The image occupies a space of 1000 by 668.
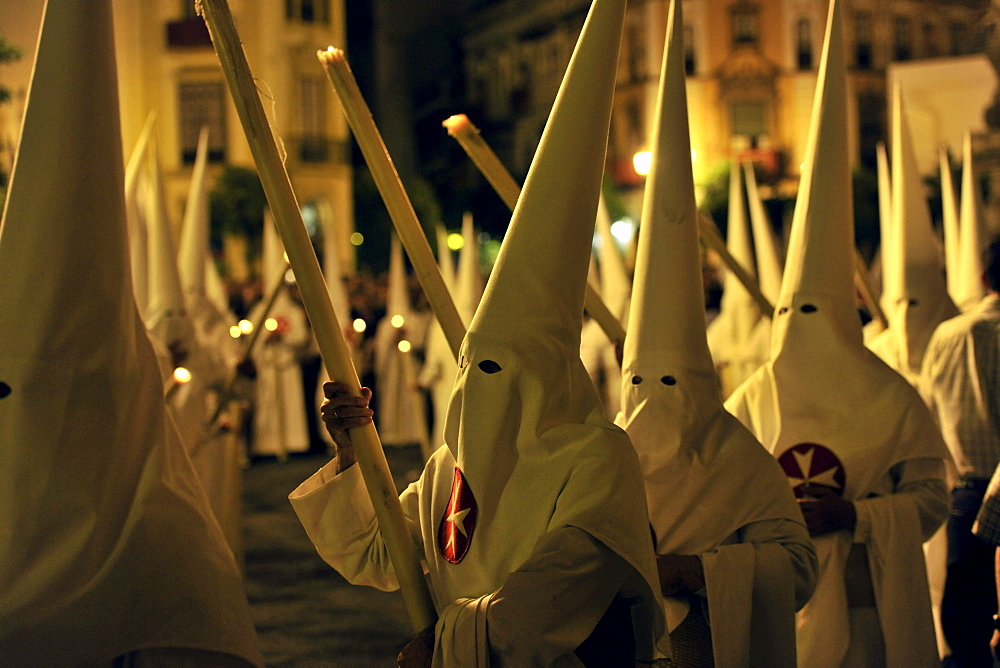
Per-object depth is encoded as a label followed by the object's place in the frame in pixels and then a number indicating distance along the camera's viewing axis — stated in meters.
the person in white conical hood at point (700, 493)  3.24
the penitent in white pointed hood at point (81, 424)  2.46
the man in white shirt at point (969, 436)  4.70
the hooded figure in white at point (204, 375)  6.10
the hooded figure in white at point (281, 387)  13.19
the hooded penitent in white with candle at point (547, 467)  2.39
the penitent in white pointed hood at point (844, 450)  3.80
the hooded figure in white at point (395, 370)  13.65
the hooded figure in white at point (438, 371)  11.28
